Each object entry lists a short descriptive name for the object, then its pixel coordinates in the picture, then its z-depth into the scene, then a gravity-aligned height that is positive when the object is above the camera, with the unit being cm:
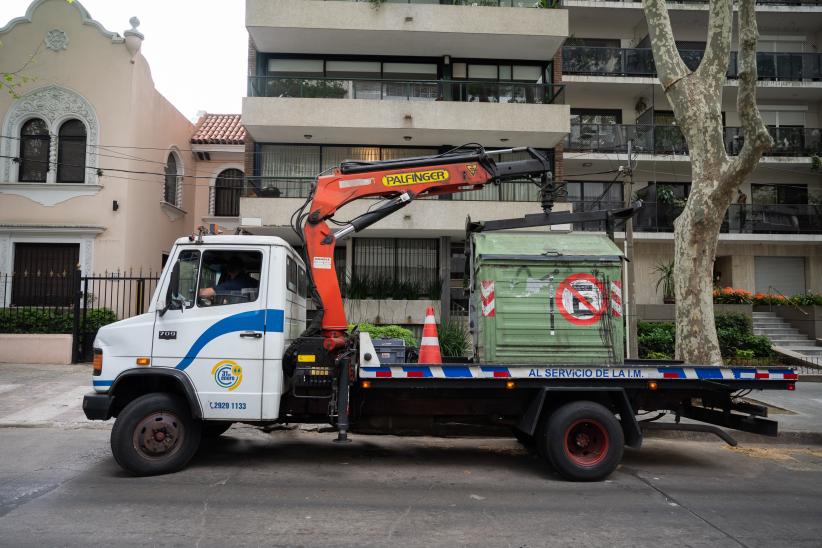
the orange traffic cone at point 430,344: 718 -37
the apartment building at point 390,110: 1709 +619
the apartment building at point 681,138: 2053 +664
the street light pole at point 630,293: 1392 +61
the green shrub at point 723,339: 1638 -62
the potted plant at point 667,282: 1947 +126
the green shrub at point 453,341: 1227 -56
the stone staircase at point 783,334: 1795 -49
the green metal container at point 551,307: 671 +11
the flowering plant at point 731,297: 1867 +71
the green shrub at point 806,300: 1919 +66
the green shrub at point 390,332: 1253 -40
